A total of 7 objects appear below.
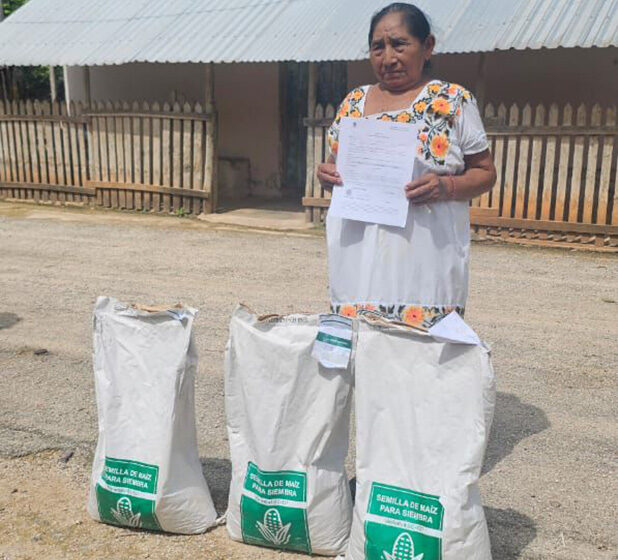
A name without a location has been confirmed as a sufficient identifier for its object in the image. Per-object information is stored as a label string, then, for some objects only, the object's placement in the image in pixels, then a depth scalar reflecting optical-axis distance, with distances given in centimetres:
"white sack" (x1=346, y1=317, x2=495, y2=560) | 224
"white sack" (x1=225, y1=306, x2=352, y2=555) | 248
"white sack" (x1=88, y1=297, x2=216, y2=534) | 261
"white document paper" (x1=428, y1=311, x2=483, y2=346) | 221
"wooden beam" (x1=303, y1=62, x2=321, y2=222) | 945
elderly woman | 256
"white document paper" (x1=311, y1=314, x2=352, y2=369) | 242
